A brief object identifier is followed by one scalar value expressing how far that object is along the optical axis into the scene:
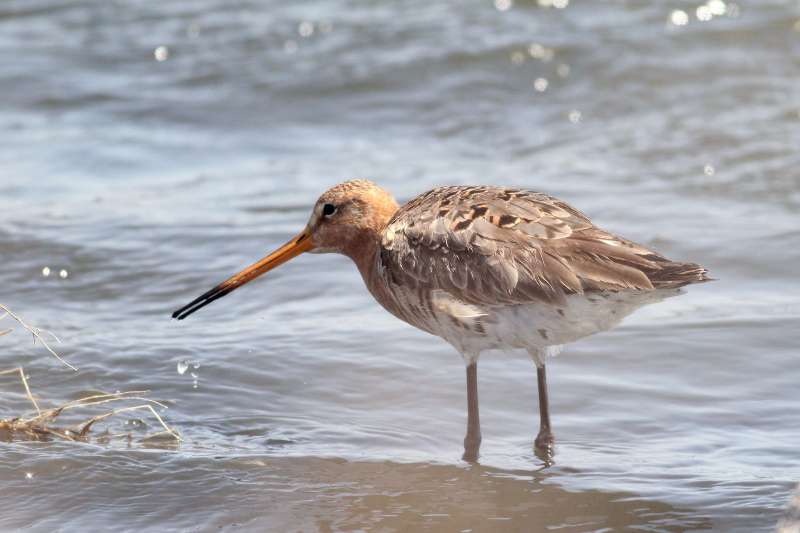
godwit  11.11
